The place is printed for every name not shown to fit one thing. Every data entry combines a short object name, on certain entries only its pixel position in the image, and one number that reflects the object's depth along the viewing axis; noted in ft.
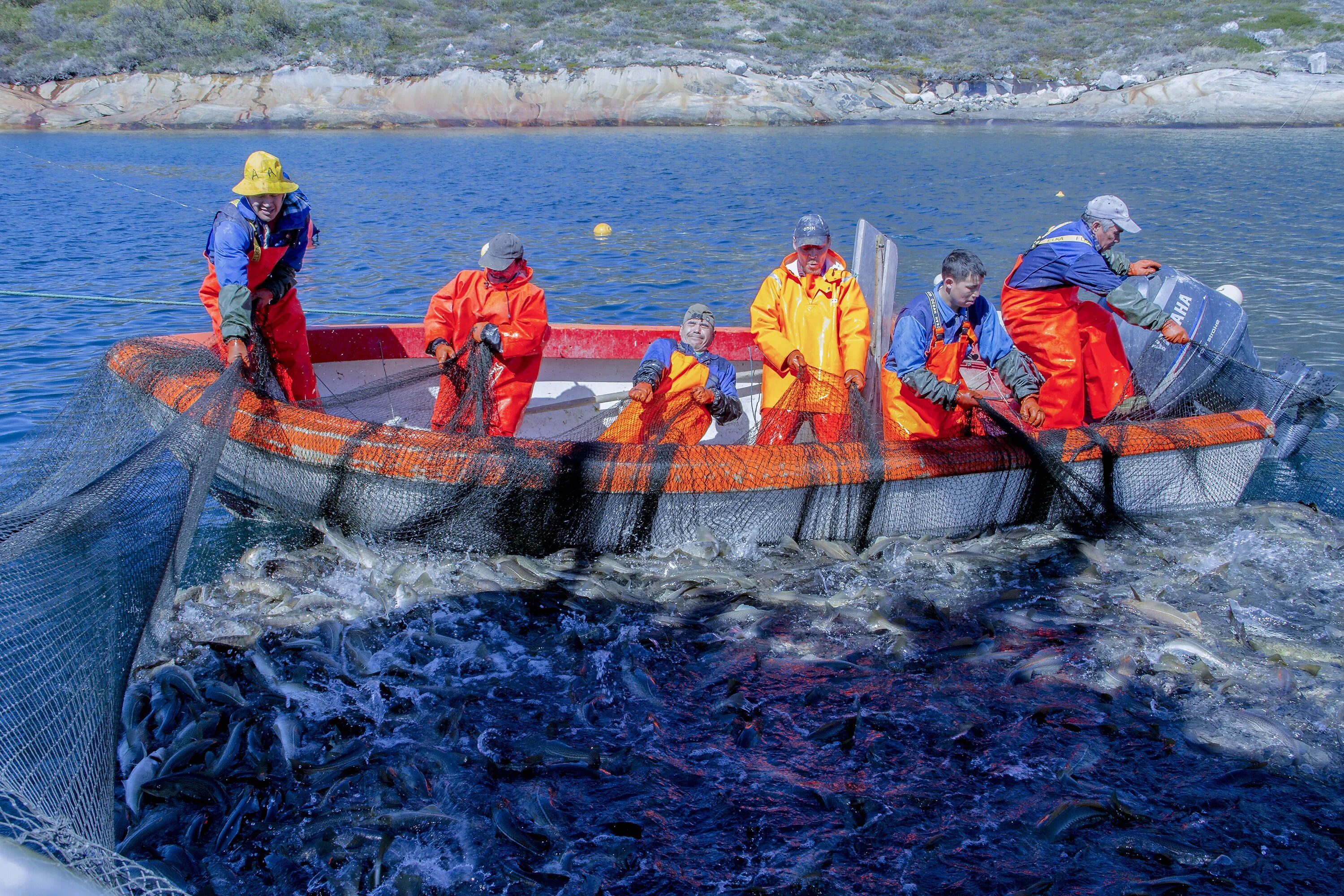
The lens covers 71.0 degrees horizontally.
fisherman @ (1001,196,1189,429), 20.21
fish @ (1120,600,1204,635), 17.10
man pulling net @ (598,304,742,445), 20.81
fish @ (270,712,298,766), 14.10
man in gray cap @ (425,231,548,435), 21.17
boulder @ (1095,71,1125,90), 157.79
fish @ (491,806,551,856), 12.46
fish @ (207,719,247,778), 13.52
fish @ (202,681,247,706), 14.98
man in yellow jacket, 20.54
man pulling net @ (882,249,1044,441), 18.38
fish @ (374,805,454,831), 12.71
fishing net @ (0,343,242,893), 9.37
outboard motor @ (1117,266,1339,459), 22.04
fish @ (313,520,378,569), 18.70
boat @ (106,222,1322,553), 18.20
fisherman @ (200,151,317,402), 18.78
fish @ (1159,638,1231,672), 15.96
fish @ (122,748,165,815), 12.73
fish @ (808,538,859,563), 19.20
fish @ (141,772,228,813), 12.86
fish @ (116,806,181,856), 12.05
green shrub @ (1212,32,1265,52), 164.25
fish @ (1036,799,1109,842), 12.70
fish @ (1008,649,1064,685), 16.07
